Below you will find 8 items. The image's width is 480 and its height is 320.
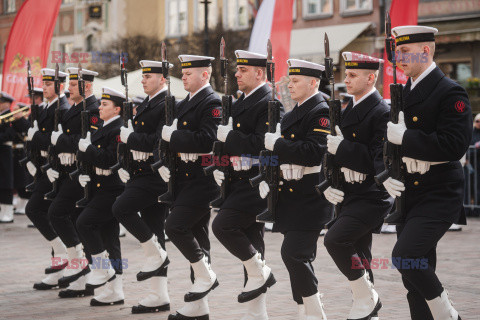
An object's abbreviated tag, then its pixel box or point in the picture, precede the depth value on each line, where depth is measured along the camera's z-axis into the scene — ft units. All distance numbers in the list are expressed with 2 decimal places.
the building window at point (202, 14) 134.72
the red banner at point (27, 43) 51.93
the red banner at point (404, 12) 44.04
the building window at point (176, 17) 141.08
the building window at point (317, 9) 110.32
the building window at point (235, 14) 129.47
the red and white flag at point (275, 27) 49.73
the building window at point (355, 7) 105.81
